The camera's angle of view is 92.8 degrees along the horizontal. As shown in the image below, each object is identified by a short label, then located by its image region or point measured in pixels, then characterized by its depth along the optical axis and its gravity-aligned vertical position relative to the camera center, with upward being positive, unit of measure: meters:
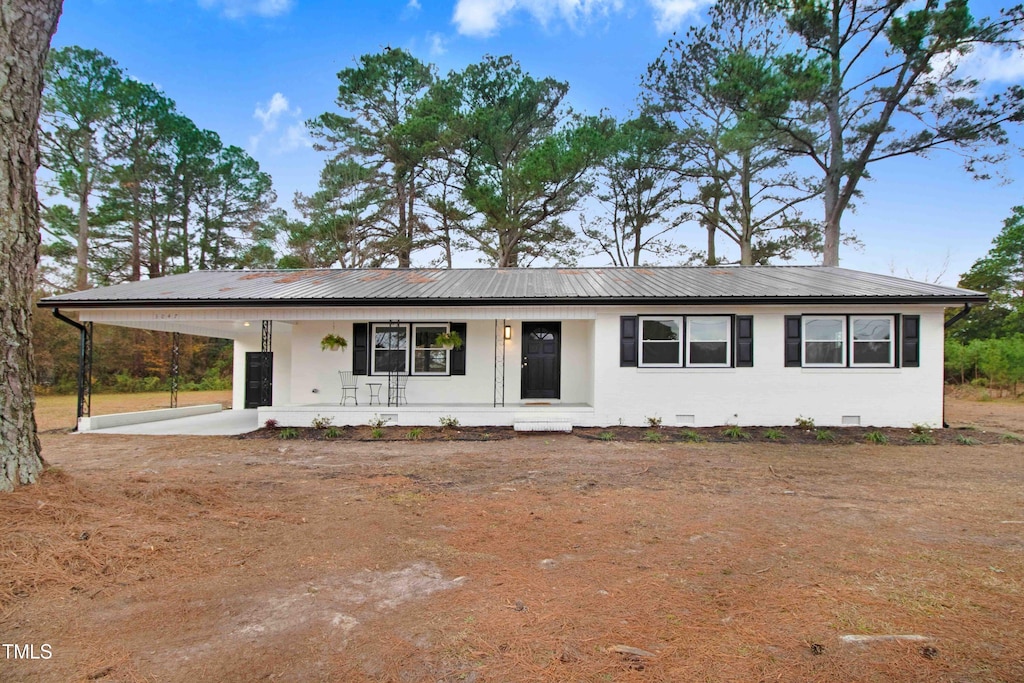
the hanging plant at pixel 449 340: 10.77 +0.20
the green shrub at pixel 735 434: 8.98 -1.52
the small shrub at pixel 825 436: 8.73 -1.52
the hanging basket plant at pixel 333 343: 10.97 +0.12
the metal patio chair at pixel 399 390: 11.13 -0.95
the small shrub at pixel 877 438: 8.56 -1.52
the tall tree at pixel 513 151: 17.92 +7.55
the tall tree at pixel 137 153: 20.58 +8.45
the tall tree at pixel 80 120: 19.20 +9.06
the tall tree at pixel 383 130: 19.77 +8.88
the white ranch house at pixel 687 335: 9.52 +0.34
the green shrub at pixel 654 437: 8.73 -1.57
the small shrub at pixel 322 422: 9.72 -1.49
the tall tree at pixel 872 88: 13.17 +7.85
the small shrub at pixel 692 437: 8.75 -1.57
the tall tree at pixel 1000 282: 22.30 +3.38
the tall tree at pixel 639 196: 18.52 +6.26
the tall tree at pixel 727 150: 17.88 +7.60
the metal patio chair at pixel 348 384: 11.16 -0.82
